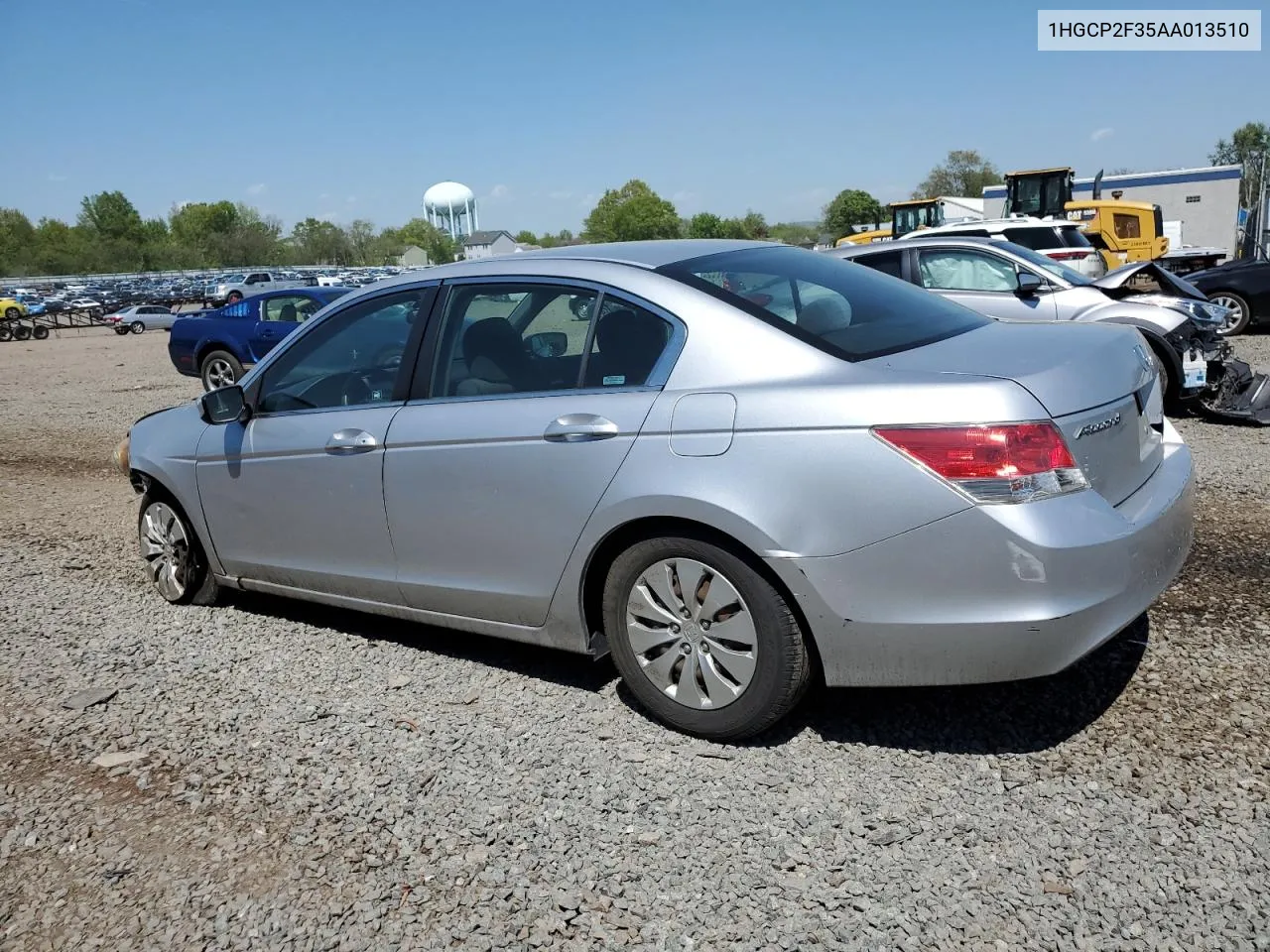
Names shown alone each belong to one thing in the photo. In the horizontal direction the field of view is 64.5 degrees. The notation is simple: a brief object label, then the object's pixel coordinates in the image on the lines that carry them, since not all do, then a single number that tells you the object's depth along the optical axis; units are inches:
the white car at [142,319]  1533.0
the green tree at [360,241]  5083.7
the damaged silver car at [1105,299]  326.3
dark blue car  565.6
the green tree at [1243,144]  3929.6
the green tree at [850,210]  4266.7
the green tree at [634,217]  5147.6
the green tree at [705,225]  4926.7
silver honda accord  110.4
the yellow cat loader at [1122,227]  984.4
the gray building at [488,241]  6683.1
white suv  677.3
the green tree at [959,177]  3846.0
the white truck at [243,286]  1738.4
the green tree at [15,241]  4103.8
